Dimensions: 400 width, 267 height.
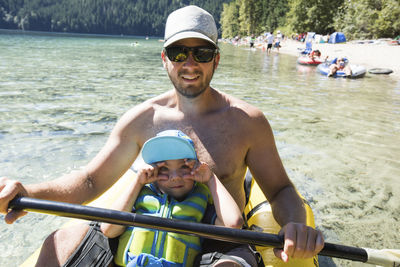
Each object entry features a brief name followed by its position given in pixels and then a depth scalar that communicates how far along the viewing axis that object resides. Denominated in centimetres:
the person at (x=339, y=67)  1516
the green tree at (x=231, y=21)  8044
